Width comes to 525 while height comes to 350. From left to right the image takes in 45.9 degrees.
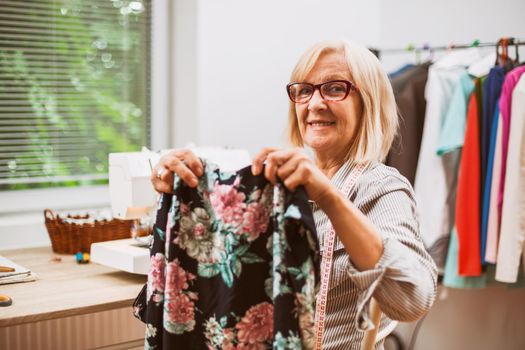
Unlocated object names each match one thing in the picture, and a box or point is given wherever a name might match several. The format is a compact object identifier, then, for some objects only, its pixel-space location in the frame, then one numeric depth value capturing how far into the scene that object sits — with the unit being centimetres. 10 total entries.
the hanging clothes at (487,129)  231
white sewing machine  183
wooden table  151
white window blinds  246
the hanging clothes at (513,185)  220
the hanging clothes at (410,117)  258
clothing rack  236
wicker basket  214
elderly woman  110
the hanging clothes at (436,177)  246
